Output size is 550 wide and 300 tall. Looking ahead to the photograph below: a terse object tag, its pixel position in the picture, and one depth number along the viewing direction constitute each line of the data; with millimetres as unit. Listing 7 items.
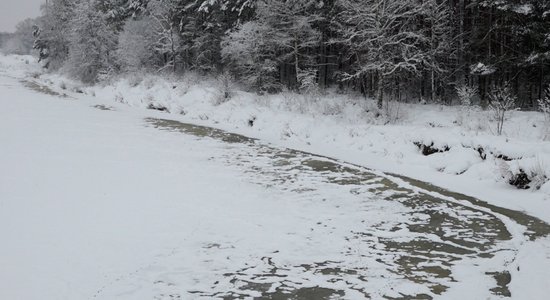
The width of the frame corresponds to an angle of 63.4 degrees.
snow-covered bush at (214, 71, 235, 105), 23750
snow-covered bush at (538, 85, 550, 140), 12626
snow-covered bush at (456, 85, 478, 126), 17359
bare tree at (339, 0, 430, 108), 19156
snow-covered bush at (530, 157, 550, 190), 9625
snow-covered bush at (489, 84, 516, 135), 13925
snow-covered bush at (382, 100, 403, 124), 18062
